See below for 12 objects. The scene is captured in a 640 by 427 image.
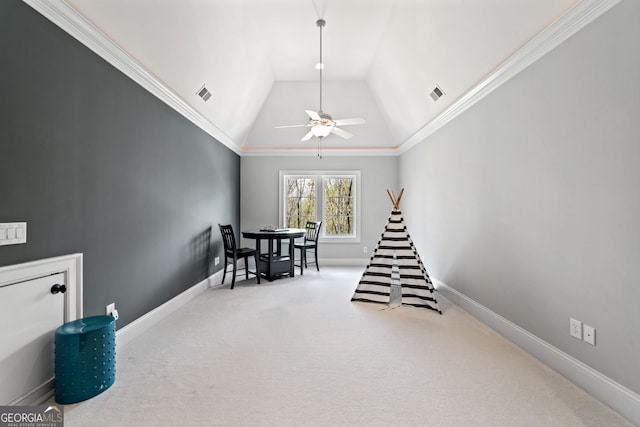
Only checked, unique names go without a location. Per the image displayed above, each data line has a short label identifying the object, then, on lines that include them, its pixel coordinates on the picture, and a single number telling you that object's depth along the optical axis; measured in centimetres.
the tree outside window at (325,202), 672
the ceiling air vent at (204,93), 384
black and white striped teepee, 381
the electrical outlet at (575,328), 206
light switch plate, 165
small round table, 496
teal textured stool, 184
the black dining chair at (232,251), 466
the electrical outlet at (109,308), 245
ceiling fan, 382
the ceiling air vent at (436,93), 387
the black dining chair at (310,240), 579
